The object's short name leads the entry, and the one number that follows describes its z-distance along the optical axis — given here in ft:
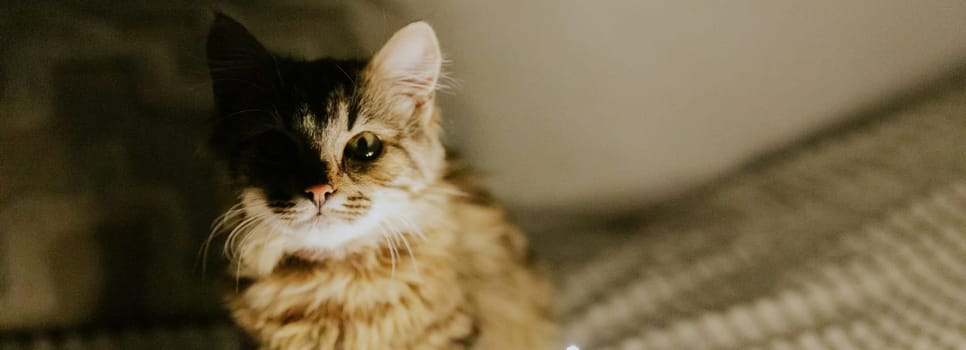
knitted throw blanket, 1.75
